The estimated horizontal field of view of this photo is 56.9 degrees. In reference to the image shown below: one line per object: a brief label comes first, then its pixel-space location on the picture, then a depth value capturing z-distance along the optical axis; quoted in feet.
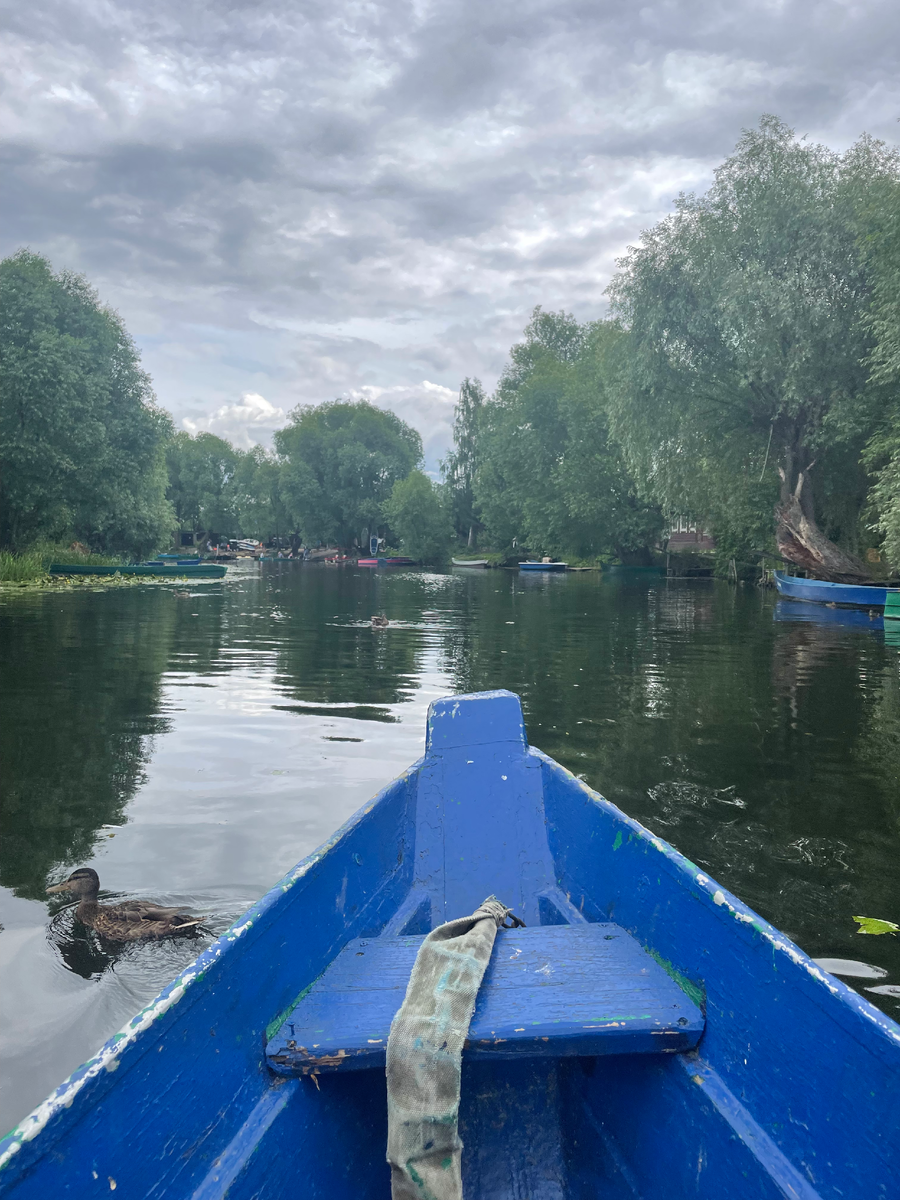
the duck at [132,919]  12.89
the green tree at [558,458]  162.61
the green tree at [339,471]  253.03
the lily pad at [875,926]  13.17
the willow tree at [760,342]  77.56
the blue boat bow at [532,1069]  5.45
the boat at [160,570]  103.30
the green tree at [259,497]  286.48
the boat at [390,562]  229.13
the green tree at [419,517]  235.61
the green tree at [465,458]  244.83
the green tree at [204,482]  313.73
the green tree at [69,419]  101.96
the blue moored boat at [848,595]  65.26
